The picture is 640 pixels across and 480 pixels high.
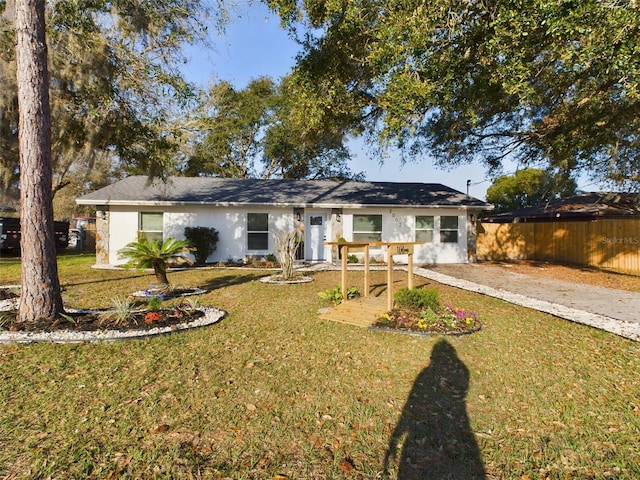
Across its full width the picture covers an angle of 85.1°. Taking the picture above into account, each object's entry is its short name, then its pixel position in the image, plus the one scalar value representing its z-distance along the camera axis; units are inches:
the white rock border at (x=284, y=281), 366.9
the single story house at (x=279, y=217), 526.3
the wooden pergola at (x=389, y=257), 239.1
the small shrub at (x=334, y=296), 276.0
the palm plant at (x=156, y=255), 292.5
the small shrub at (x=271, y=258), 548.1
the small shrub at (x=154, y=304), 222.5
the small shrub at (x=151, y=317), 204.4
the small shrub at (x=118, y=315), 200.8
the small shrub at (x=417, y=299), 225.9
